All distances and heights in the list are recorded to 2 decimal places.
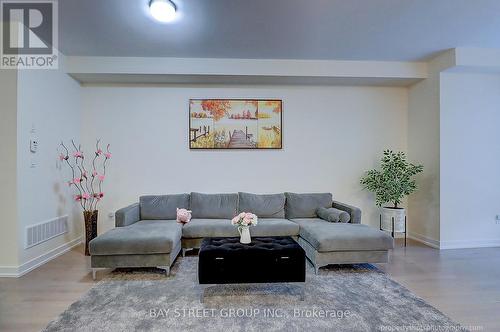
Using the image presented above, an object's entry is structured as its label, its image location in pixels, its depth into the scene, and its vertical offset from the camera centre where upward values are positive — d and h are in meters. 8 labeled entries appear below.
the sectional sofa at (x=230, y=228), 3.03 -0.83
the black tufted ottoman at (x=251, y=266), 2.46 -0.94
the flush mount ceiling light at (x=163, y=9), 2.67 +1.58
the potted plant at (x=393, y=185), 4.10 -0.32
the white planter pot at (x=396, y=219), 4.12 -0.83
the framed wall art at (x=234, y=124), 4.55 +0.70
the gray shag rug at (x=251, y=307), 2.10 -1.26
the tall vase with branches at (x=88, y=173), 3.94 -0.16
